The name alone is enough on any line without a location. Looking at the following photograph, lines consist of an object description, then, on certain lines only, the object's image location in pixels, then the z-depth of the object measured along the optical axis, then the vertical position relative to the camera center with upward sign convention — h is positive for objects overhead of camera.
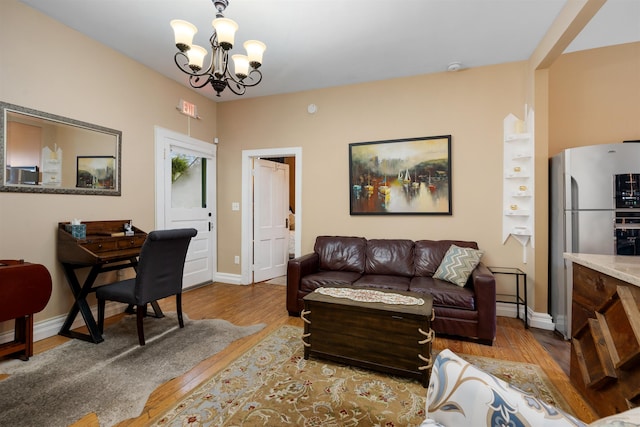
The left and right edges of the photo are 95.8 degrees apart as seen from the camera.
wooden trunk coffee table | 1.98 -0.87
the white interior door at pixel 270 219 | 4.68 -0.12
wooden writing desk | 2.59 -0.41
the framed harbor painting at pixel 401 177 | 3.60 +0.47
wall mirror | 2.44 +0.56
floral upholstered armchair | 0.62 -0.45
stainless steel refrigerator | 2.58 +0.10
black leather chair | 2.46 -0.57
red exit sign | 4.02 +1.49
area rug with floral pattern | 1.68 -1.19
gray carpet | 1.73 -1.17
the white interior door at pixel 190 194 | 3.84 +0.27
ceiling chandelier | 2.05 +1.27
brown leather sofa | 2.62 -0.73
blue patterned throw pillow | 2.92 -0.54
